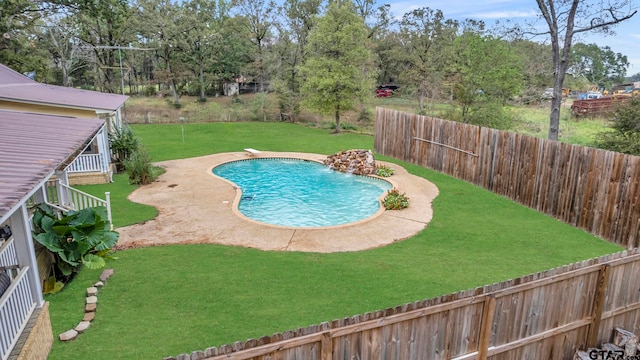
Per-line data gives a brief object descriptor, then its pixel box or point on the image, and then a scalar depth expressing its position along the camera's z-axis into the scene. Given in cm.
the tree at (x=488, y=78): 1945
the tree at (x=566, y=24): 1469
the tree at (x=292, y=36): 3228
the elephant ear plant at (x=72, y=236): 731
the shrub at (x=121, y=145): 1587
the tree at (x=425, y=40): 3159
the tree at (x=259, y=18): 3531
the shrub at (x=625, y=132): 1398
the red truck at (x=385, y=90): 4463
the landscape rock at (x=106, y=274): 750
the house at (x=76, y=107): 1252
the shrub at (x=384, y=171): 1587
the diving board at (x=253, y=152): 1930
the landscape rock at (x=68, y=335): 573
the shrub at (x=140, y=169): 1402
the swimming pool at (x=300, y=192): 1242
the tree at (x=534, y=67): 1702
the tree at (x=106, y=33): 2550
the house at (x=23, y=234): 440
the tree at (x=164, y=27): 3681
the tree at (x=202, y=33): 3847
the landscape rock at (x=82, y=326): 593
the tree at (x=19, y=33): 2122
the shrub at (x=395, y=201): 1198
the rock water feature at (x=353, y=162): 1653
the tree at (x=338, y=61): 2398
